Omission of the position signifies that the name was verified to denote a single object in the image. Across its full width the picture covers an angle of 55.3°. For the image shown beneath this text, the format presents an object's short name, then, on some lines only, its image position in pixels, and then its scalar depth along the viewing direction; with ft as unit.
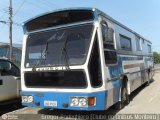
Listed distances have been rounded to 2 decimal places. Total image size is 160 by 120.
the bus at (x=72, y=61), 12.76
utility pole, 51.31
